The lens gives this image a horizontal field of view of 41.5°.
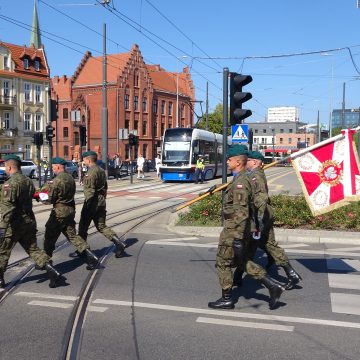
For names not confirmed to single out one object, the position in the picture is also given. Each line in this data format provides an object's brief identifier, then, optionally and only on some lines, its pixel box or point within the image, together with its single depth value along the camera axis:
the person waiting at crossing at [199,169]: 27.17
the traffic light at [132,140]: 28.22
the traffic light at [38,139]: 21.55
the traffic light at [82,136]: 26.23
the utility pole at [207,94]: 47.43
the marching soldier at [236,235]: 5.12
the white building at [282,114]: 156.80
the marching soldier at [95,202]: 7.64
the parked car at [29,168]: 34.66
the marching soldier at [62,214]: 6.74
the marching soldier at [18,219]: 5.91
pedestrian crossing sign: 13.64
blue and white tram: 27.30
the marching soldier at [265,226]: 5.94
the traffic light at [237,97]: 10.09
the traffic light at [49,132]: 21.84
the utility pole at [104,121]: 24.74
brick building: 60.25
